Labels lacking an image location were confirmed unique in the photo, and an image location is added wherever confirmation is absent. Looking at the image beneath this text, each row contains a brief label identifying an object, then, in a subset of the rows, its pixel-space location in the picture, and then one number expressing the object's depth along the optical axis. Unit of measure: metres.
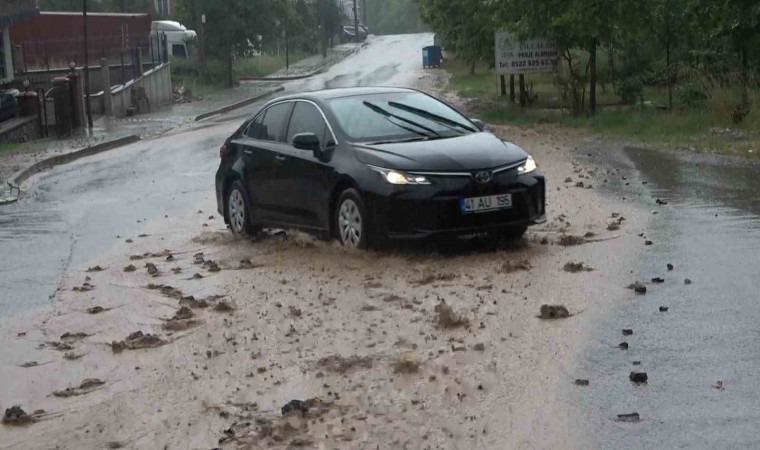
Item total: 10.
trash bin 69.25
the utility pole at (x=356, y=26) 105.43
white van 69.38
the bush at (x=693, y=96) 26.14
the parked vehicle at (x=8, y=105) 32.19
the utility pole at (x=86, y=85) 35.22
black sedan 10.65
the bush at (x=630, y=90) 31.48
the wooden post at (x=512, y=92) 34.97
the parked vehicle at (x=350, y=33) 108.75
